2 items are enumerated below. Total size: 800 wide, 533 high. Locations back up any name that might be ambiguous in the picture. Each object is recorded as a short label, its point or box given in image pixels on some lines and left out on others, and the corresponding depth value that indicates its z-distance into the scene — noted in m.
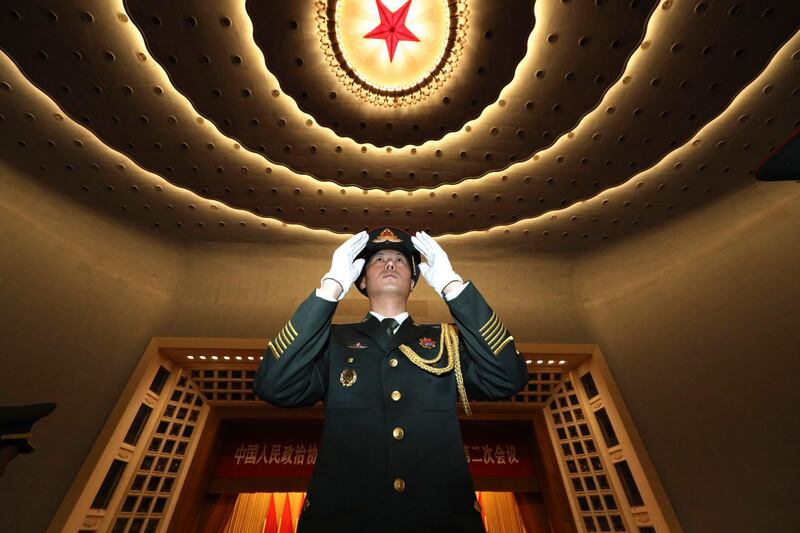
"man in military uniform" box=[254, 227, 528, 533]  1.68
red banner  6.72
